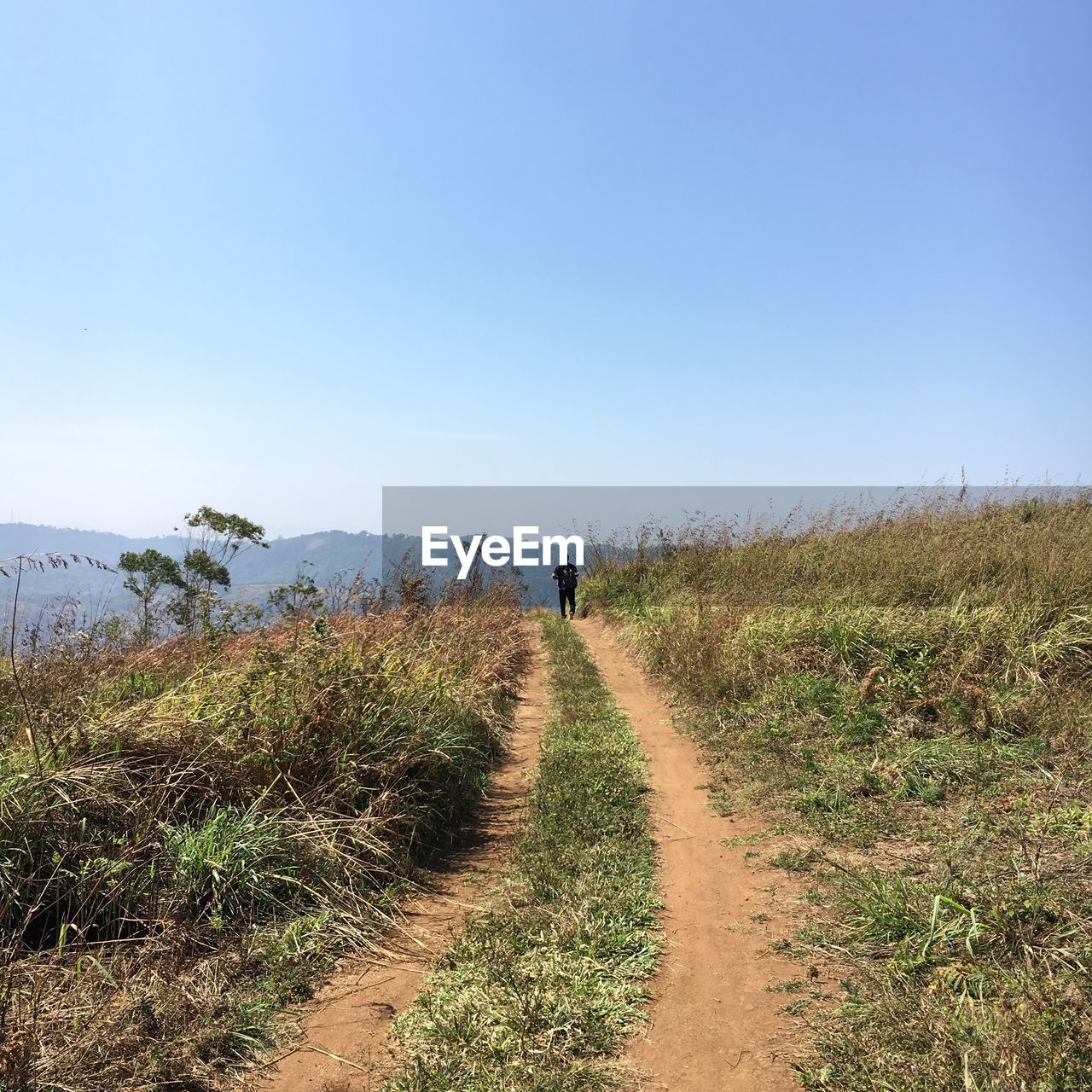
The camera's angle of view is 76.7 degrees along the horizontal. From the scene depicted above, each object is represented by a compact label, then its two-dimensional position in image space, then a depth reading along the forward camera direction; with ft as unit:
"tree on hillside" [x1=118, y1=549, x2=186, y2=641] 110.01
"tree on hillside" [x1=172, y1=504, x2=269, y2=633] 114.11
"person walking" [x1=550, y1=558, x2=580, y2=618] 61.33
